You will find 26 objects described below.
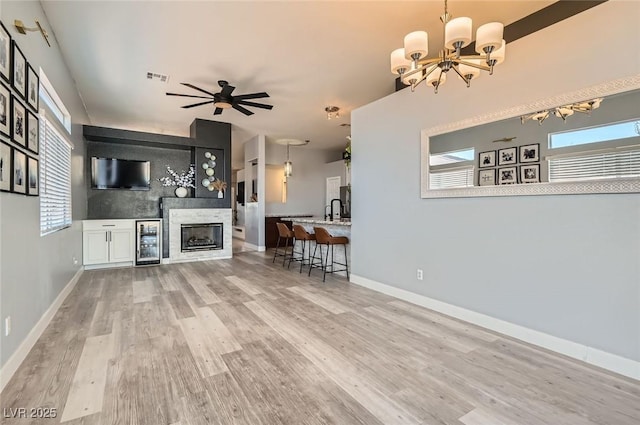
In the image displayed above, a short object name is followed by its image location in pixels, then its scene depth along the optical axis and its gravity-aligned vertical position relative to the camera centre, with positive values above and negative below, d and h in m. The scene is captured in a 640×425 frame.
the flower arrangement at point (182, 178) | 6.90 +0.81
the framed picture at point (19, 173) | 2.15 +0.30
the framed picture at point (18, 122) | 2.15 +0.68
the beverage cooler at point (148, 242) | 6.09 -0.59
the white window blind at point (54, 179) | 3.03 +0.40
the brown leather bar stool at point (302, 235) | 5.19 -0.38
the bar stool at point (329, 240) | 4.79 -0.44
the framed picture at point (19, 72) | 2.16 +1.06
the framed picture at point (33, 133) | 2.49 +0.69
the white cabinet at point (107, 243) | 5.54 -0.56
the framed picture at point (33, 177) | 2.45 +0.31
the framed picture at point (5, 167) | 1.94 +0.30
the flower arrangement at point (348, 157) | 5.02 +0.97
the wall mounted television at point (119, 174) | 6.09 +0.82
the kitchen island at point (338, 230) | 5.10 -0.31
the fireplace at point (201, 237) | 6.59 -0.52
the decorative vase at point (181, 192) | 6.69 +0.47
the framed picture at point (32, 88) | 2.47 +1.07
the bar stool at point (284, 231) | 5.60 -0.35
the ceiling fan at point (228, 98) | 4.31 +1.74
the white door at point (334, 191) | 9.43 +0.71
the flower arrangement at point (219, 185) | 6.88 +0.64
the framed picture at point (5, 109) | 1.96 +0.69
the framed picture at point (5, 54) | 1.95 +1.06
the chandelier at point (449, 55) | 2.05 +1.20
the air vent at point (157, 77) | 4.42 +2.03
